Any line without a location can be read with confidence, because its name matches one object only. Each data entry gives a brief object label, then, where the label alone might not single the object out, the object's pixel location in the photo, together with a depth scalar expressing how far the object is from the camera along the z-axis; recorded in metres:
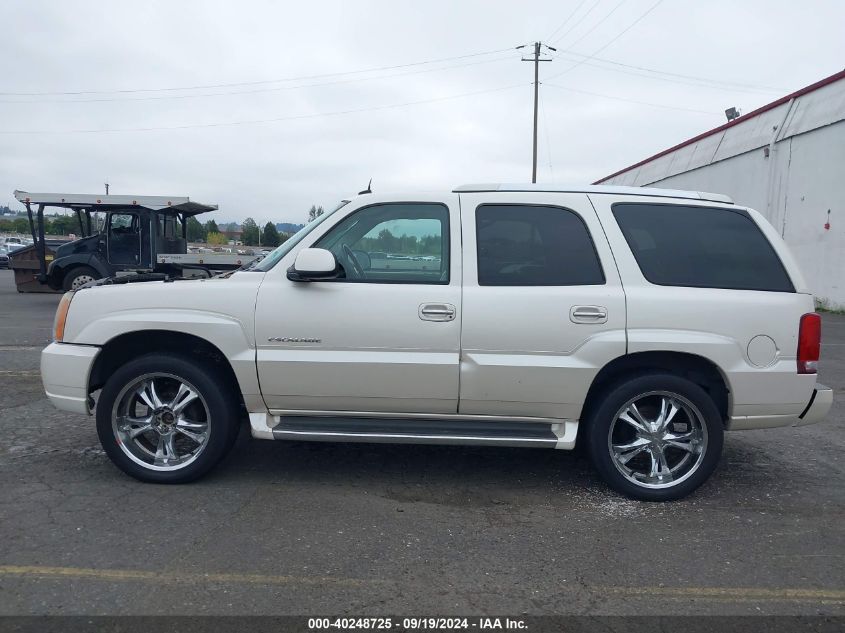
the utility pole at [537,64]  34.12
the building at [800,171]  16.34
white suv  4.13
